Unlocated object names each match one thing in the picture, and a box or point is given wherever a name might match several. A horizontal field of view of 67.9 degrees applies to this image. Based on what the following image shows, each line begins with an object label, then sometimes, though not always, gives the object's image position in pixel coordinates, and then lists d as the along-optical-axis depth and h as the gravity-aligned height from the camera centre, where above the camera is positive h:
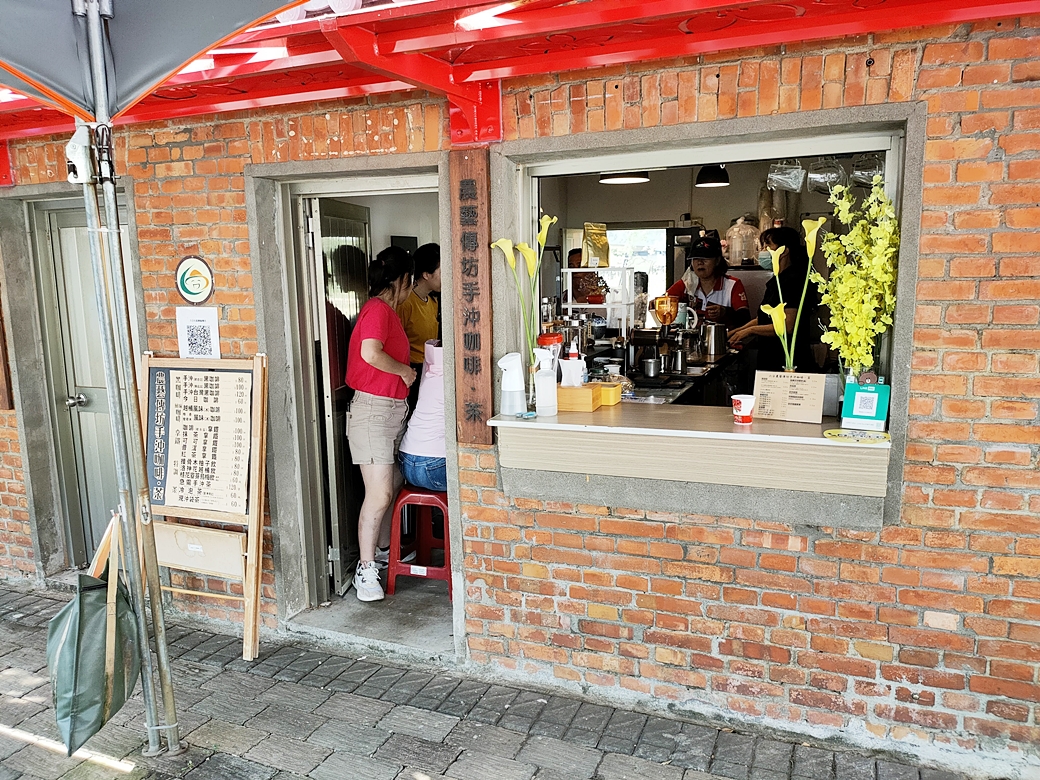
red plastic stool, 4.29 -1.48
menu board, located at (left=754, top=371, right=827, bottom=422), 3.02 -0.47
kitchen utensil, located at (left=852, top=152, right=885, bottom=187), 3.03 +0.42
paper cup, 3.05 -0.51
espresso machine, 4.70 -0.42
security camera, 2.66 +0.45
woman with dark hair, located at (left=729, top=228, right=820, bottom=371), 4.12 -0.03
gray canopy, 2.42 +0.79
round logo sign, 3.92 +0.02
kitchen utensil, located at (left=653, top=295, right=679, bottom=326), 4.77 -0.19
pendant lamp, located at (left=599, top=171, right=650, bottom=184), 7.37 +0.97
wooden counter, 2.82 -0.67
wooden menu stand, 3.85 -0.95
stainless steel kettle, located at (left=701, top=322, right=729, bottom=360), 5.20 -0.42
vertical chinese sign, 3.29 -0.04
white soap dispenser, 3.35 -0.44
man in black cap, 6.04 -0.09
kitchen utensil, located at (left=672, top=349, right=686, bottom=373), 4.73 -0.52
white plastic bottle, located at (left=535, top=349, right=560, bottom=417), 3.33 -0.45
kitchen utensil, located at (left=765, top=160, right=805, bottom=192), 3.39 +0.45
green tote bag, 2.92 -1.40
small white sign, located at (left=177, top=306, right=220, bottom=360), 3.96 -0.25
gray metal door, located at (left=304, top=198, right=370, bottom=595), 4.25 -0.34
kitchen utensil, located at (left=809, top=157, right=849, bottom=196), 3.30 +0.44
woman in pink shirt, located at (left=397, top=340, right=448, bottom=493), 4.30 -0.84
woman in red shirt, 4.23 -0.61
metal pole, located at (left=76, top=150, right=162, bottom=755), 2.74 -0.57
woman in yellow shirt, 5.01 -0.24
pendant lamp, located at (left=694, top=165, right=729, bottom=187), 7.59 +0.98
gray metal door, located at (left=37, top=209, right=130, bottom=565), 4.69 -0.58
